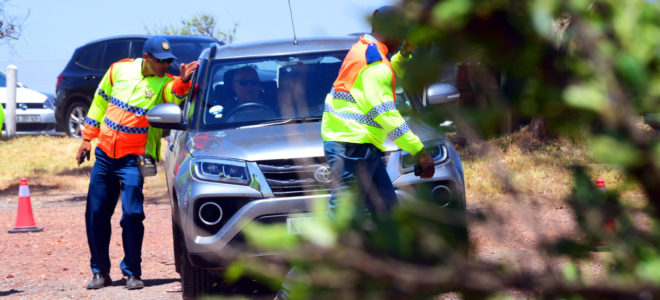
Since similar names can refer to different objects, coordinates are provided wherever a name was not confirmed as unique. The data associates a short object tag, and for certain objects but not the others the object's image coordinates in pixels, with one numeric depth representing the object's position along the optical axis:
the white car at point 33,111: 37.34
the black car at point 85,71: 31.75
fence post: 34.53
